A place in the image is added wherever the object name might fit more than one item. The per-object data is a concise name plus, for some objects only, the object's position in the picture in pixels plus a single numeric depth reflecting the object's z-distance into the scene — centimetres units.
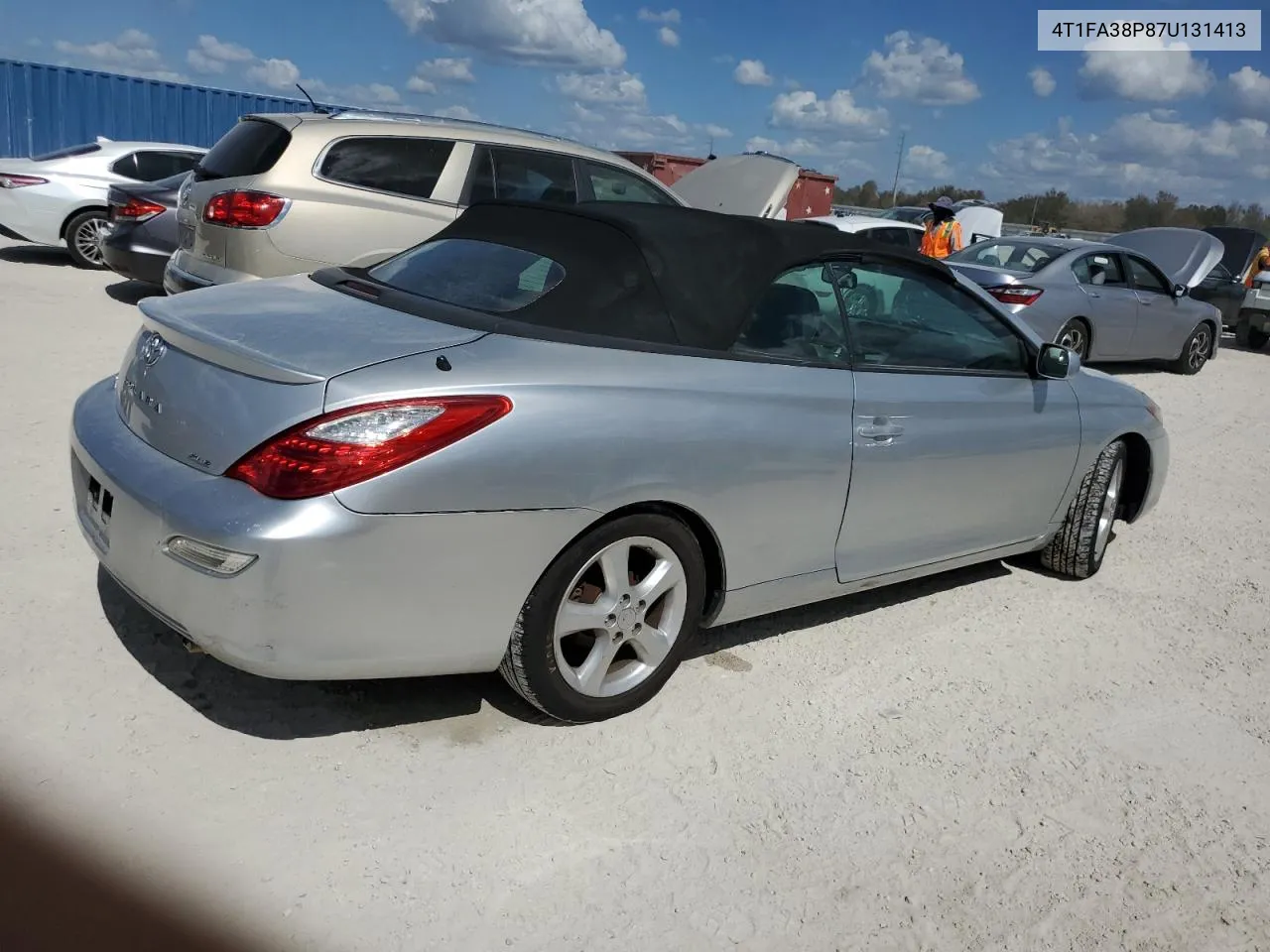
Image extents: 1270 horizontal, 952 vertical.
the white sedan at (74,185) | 1149
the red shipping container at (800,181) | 2284
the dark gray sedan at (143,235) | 939
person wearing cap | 1259
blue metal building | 2003
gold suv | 677
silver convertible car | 265
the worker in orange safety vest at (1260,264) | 1700
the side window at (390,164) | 710
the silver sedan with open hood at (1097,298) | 1056
